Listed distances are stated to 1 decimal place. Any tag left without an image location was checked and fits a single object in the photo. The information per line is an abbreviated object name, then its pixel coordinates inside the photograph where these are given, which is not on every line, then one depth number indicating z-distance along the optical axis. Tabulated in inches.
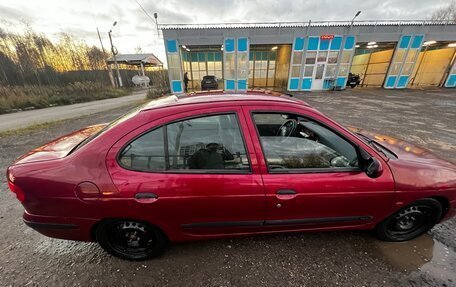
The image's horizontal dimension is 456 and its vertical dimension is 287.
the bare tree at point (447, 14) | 1305.4
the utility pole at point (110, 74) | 1026.7
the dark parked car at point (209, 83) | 677.3
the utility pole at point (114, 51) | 920.0
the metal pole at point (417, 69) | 814.2
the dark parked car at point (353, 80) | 749.9
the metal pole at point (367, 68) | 871.6
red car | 64.8
